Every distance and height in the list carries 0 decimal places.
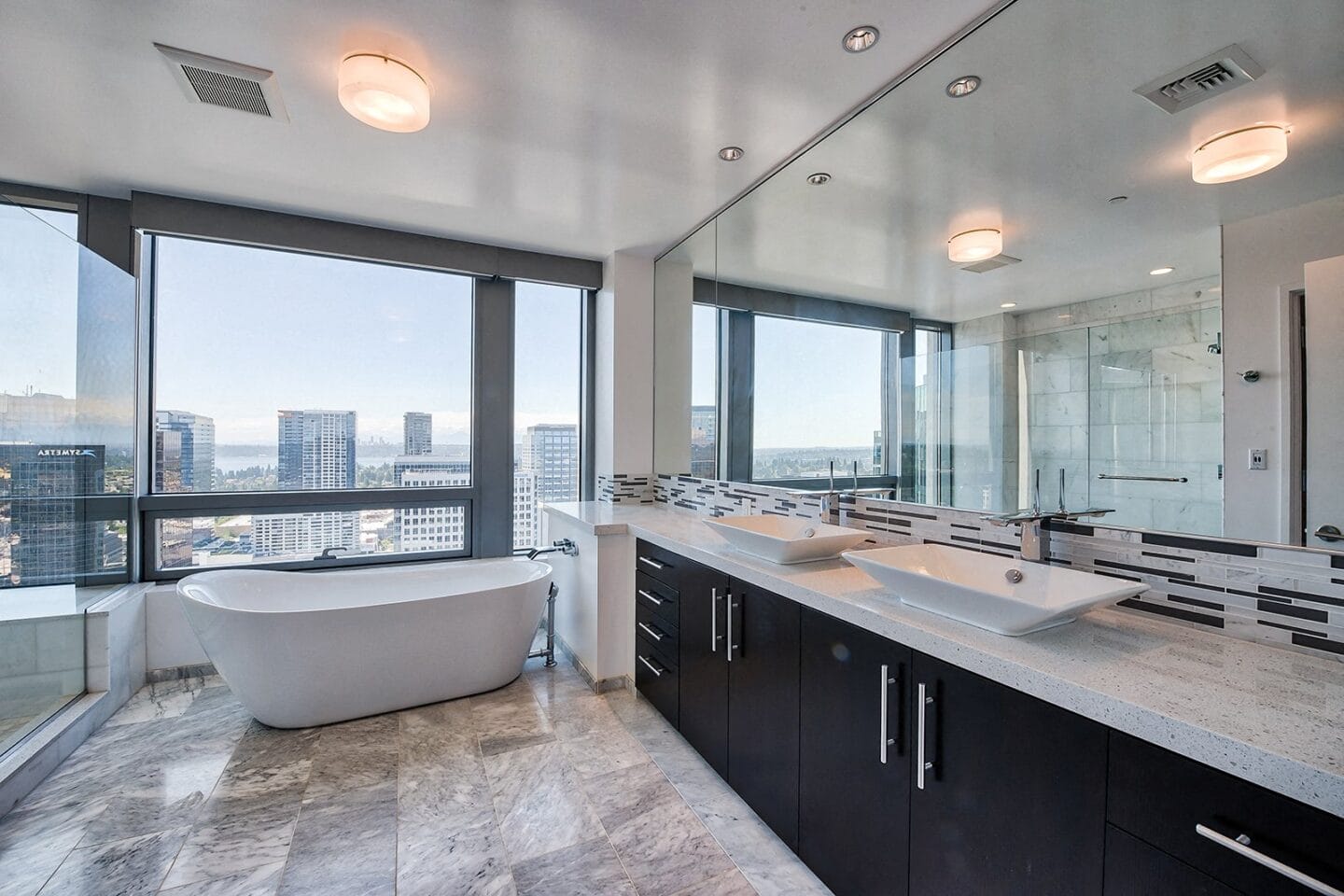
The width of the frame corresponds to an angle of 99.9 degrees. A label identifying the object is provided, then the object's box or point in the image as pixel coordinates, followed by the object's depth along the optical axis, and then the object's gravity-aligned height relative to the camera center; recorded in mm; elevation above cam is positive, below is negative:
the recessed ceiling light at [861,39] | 1738 +1293
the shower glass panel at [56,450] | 2236 +2
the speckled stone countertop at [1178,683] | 787 -407
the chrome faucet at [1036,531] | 1506 -213
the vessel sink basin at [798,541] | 1906 -320
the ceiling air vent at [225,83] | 1889 +1298
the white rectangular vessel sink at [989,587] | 1160 -324
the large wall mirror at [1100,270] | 1155 +498
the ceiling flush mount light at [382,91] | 1850 +1199
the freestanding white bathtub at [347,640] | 2410 -873
